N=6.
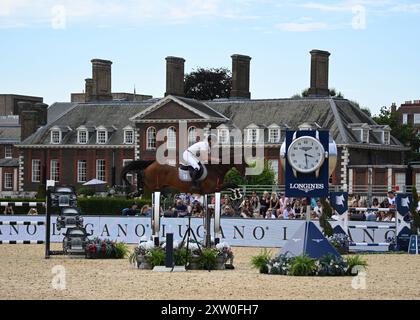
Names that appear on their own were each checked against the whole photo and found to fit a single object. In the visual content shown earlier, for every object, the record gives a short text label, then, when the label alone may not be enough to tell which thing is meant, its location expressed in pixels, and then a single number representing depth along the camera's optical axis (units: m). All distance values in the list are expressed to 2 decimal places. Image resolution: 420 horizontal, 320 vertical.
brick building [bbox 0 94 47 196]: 88.81
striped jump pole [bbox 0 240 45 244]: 34.03
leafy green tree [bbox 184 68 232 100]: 100.00
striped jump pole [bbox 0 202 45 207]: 32.89
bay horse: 28.97
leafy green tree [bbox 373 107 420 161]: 97.94
